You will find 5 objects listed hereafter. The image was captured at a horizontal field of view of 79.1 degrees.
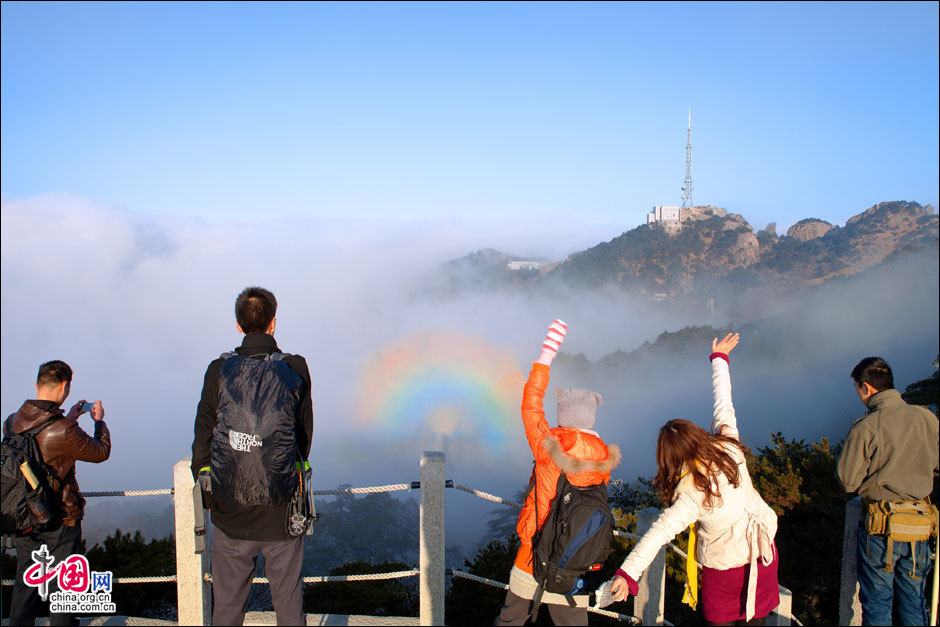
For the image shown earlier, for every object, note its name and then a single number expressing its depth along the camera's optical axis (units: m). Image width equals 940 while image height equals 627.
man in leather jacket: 3.66
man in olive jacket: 3.47
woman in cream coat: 2.94
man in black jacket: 2.93
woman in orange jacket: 3.05
